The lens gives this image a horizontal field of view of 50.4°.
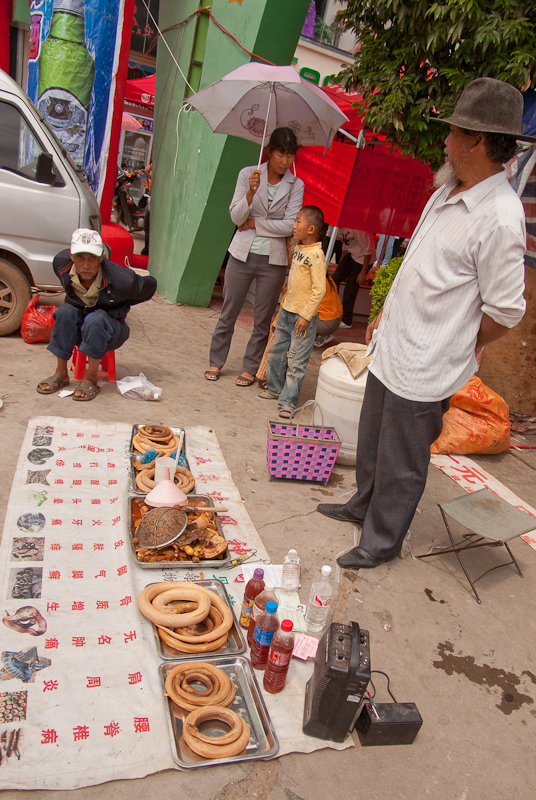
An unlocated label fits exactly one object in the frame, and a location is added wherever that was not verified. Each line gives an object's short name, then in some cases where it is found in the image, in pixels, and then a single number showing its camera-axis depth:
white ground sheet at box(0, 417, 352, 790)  1.90
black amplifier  1.97
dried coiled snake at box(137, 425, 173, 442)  3.76
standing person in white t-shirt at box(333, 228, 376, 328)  8.04
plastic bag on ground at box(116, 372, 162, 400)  4.58
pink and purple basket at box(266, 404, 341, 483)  3.75
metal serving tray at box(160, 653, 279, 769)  1.96
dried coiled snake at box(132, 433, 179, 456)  3.65
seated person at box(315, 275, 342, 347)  6.38
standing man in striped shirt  2.47
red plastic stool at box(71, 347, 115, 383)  4.53
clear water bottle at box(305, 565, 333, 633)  2.52
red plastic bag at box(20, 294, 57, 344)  5.05
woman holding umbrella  4.71
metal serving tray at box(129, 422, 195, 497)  3.32
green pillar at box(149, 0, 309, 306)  5.78
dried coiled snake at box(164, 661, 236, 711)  2.09
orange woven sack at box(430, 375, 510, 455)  4.75
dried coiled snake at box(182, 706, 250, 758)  1.94
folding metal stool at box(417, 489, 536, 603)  3.19
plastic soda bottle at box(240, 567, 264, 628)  2.47
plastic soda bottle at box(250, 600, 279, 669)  2.28
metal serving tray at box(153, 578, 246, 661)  2.31
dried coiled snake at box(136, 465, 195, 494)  3.30
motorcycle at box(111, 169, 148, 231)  12.40
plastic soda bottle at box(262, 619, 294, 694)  2.14
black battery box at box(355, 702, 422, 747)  2.14
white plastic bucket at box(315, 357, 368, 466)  4.10
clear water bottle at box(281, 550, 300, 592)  2.83
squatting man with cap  4.27
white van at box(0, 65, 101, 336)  4.73
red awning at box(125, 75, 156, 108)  12.68
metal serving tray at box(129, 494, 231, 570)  2.75
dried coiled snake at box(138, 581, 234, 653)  2.35
